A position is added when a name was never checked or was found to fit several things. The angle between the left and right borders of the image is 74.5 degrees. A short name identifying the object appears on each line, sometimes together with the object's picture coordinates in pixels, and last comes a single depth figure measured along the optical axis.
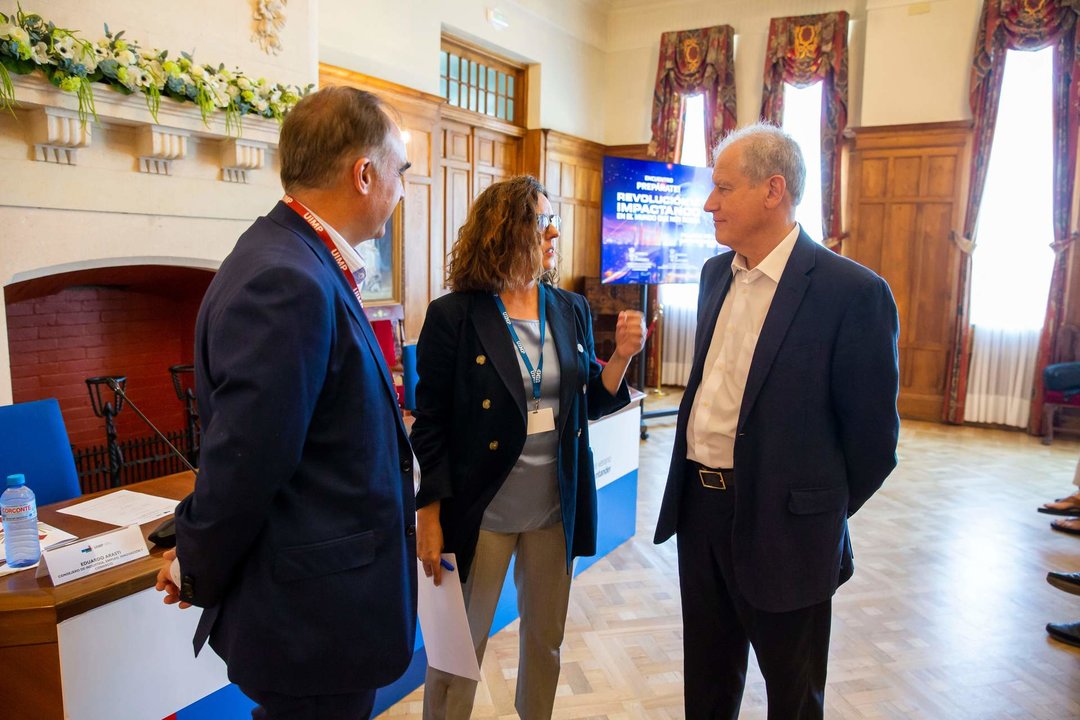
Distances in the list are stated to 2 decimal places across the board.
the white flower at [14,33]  2.54
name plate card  1.47
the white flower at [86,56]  2.79
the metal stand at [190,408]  3.67
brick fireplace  3.68
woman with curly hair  1.69
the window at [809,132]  7.40
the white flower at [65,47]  2.68
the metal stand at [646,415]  6.25
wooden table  1.41
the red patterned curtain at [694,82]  7.76
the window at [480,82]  6.70
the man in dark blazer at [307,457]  0.98
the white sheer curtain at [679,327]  8.41
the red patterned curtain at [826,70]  7.17
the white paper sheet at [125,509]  1.88
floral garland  2.60
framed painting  5.75
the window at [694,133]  8.06
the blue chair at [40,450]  2.10
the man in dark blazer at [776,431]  1.52
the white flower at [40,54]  2.62
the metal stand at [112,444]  2.99
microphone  1.50
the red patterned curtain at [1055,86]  6.19
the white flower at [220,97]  3.29
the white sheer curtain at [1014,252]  6.38
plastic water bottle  1.60
